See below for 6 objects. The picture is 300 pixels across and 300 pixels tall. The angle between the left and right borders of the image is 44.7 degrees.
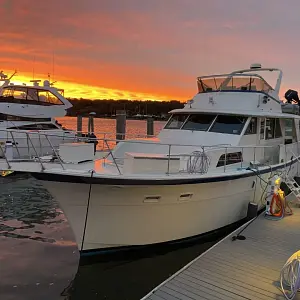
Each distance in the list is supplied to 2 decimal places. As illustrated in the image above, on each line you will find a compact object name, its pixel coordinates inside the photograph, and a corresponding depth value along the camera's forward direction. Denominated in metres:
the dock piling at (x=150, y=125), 23.94
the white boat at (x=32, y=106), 19.97
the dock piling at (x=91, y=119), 26.66
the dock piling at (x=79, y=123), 30.12
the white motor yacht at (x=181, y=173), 6.71
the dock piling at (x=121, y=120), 22.03
